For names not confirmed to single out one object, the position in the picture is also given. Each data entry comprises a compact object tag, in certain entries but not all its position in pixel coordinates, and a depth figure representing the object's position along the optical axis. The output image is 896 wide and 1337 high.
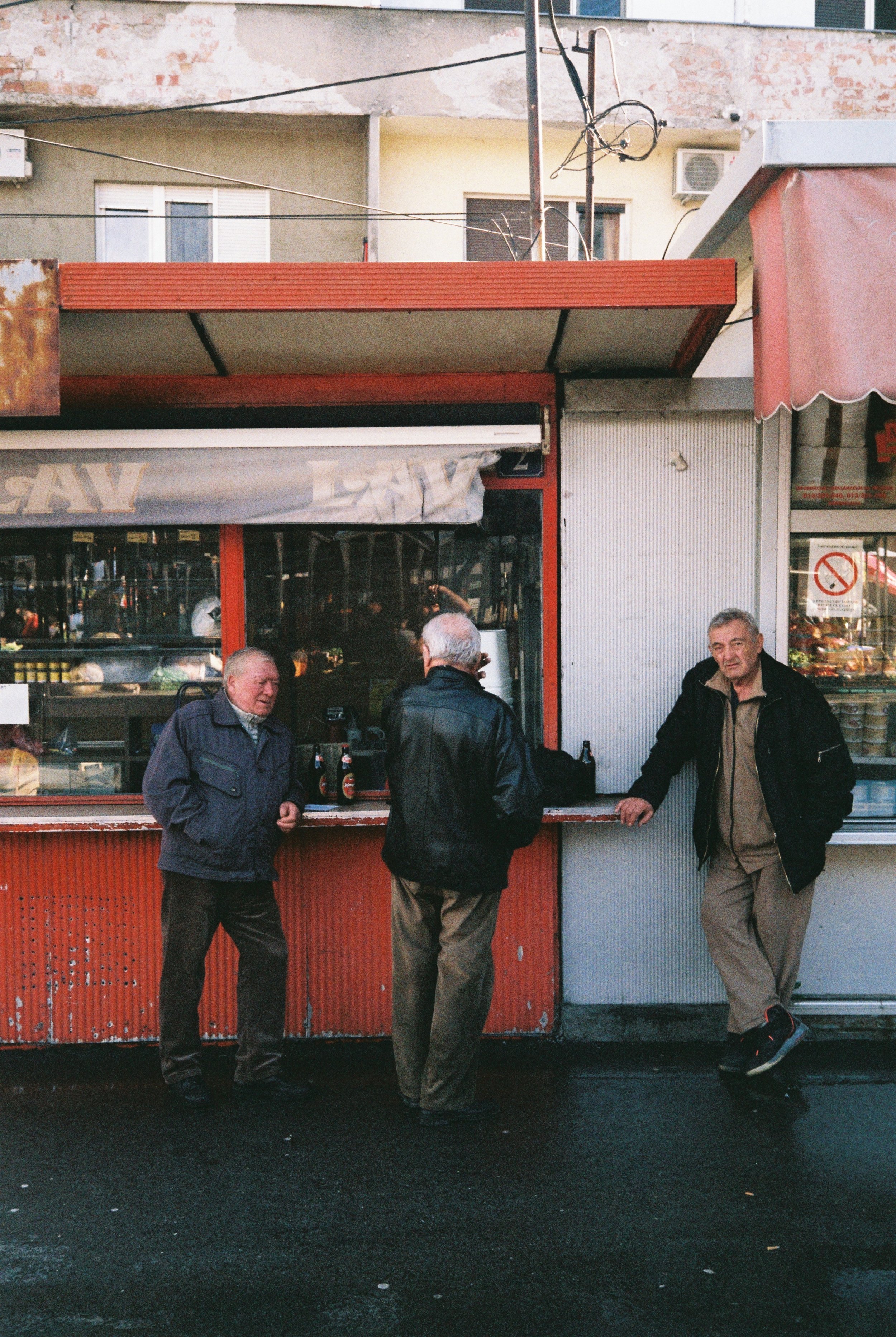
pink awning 3.82
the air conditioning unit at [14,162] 9.53
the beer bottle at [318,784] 4.88
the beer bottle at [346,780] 4.79
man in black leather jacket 3.86
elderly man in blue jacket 4.08
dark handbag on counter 4.64
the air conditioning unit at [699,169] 10.13
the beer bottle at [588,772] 4.79
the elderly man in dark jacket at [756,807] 4.27
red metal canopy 4.02
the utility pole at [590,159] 8.90
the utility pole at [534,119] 7.89
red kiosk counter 4.71
